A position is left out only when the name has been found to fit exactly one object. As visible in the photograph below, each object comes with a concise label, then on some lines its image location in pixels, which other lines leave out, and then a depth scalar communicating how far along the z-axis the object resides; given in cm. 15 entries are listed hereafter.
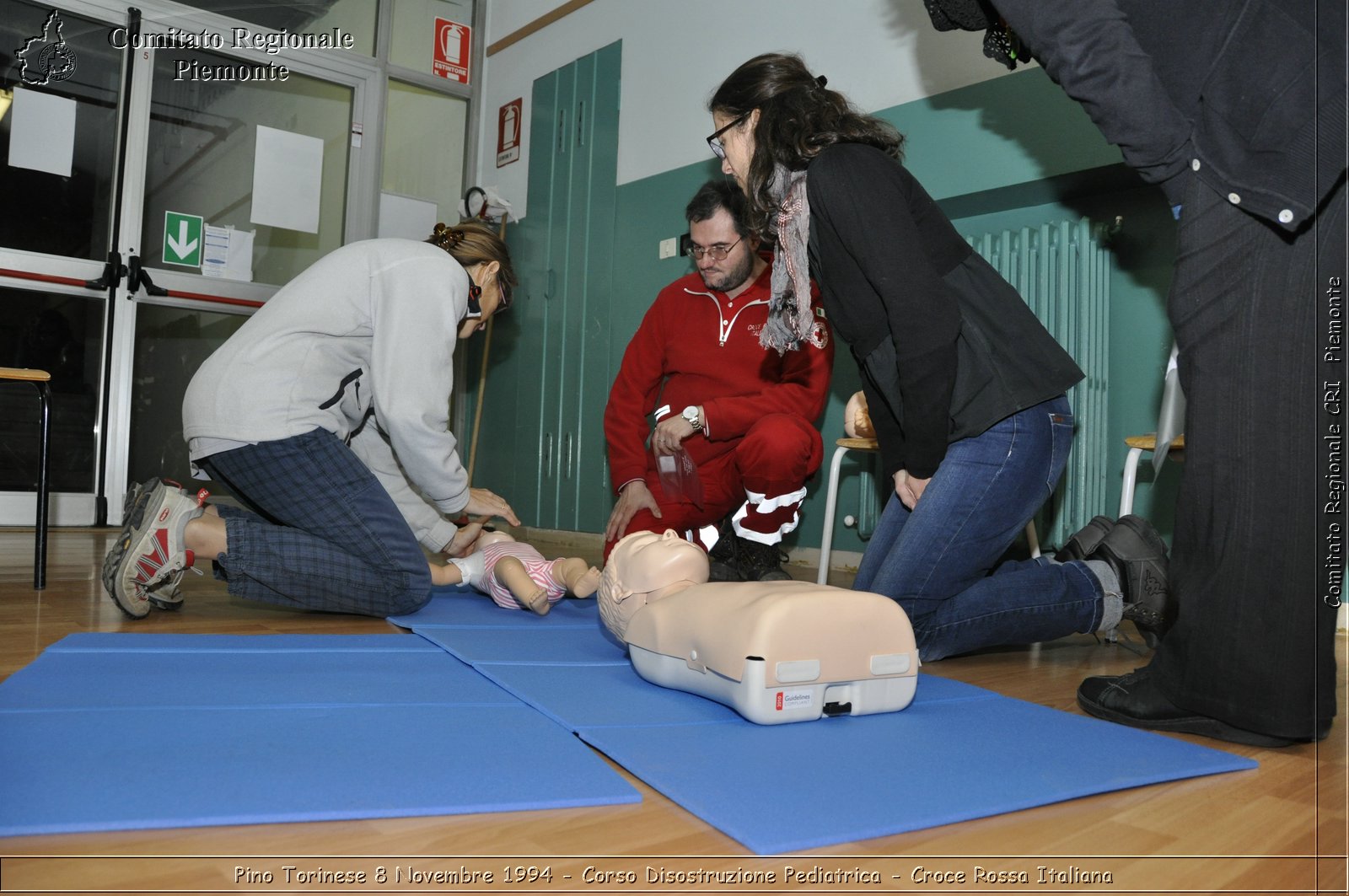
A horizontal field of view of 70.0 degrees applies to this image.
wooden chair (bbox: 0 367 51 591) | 246
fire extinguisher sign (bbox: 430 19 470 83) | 571
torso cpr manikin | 133
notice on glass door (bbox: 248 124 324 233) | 514
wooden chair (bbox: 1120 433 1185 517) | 219
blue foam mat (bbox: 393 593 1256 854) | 99
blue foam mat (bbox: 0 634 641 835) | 94
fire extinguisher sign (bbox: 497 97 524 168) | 554
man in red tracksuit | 279
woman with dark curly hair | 165
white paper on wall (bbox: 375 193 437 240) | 550
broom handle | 557
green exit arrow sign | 487
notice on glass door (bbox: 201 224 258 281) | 497
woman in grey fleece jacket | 210
